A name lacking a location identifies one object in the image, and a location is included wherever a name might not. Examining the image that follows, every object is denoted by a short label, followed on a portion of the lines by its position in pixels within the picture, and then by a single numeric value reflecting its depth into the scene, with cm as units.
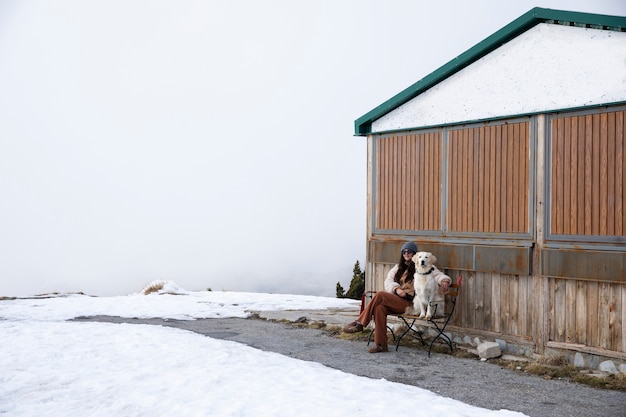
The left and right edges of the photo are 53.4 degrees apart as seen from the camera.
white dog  848
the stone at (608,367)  718
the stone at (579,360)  747
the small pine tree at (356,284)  1972
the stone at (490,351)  809
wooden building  738
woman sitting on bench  852
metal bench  848
